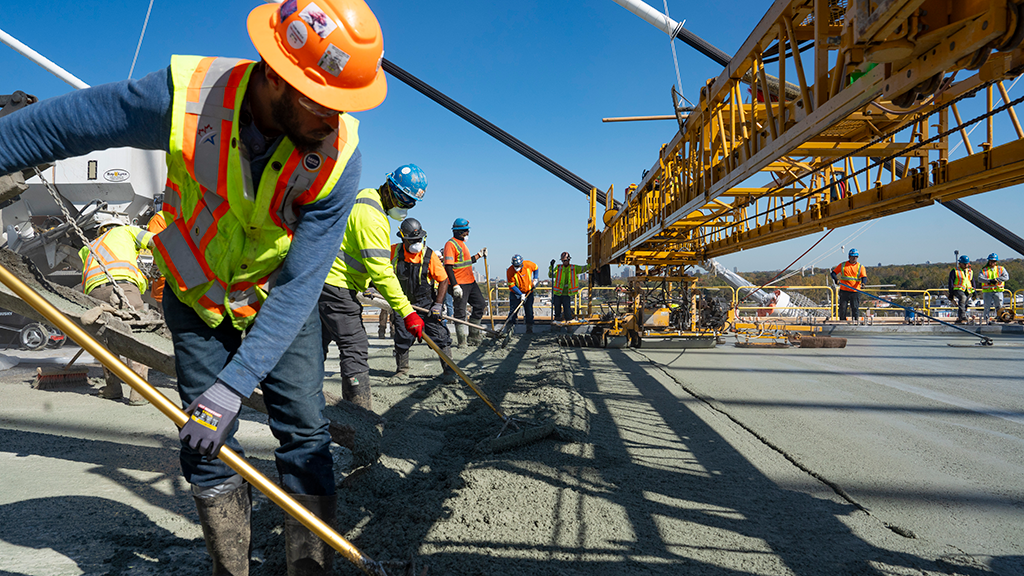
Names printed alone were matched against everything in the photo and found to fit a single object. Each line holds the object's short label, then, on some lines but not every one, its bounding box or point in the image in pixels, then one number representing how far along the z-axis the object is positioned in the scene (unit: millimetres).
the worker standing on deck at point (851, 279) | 12485
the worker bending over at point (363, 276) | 3486
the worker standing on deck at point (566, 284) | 12758
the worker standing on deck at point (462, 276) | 7799
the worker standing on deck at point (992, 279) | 12277
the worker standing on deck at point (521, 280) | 11928
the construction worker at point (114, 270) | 4355
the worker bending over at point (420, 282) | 5676
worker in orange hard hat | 1300
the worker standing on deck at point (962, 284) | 12672
